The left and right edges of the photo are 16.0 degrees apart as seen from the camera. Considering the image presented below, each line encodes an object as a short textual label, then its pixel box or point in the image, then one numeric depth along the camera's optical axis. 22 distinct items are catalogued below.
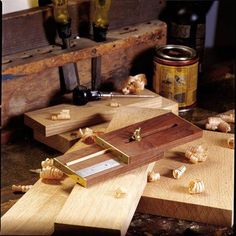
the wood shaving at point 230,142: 1.24
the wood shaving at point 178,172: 1.15
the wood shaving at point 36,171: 1.20
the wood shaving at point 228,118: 1.36
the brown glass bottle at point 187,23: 1.46
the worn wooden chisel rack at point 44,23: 1.29
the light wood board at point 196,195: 1.09
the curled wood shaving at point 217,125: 1.32
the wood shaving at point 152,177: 1.14
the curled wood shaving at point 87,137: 1.21
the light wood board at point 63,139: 1.25
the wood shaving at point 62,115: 1.28
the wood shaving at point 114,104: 1.33
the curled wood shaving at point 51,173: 1.12
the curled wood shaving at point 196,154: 1.19
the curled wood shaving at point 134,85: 1.38
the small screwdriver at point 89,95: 1.32
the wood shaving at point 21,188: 1.15
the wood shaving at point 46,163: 1.15
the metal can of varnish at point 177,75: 1.37
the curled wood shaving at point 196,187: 1.11
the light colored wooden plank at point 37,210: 1.03
